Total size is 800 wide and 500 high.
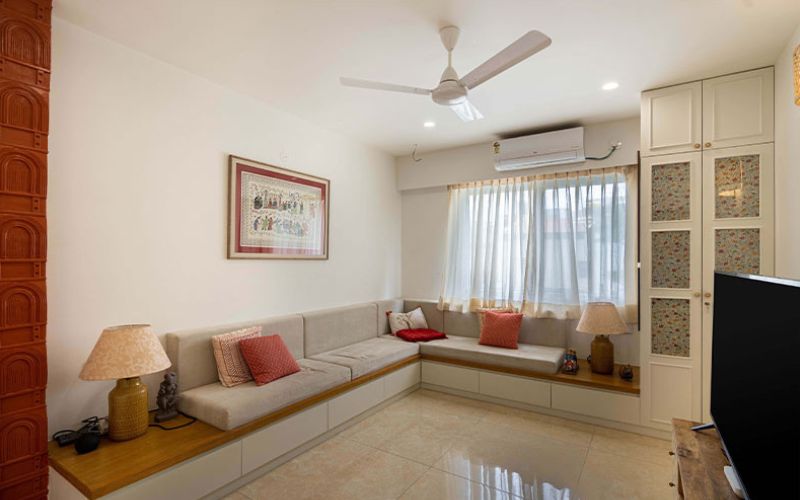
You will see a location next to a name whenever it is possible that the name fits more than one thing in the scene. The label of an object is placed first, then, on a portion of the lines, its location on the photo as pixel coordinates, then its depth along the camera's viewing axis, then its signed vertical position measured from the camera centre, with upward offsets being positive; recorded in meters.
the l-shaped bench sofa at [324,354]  2.57 -0.99
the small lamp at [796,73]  1.86 +0.90
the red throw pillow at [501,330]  4.12 -0.84
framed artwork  3.27 +0.36
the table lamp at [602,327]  3.52 -0.68
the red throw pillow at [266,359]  2.85 -0.83
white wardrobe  2.78 +0.30
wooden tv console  1.49 -0.93
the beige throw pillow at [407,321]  4.74 -0.86
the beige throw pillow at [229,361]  2.80 -0.82
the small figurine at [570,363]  3.65 -1.06
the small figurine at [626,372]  3.46 -1.09
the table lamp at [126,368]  2.14 -0.67
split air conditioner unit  3.88 +1.08
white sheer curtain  3.93 +0.11
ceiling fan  2.05 +1.03
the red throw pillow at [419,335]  4.45 -0.98
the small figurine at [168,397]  2.53 -0.98
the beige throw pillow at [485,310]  4.48 -0.69
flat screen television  1.04 -0.42
